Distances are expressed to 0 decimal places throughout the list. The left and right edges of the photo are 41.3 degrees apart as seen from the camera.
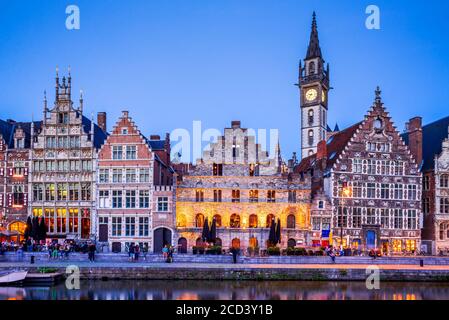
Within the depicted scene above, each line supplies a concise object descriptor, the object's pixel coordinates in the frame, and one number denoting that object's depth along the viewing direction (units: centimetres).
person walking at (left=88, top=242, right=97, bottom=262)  4012
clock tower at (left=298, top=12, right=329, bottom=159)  8762
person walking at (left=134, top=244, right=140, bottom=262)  4060
